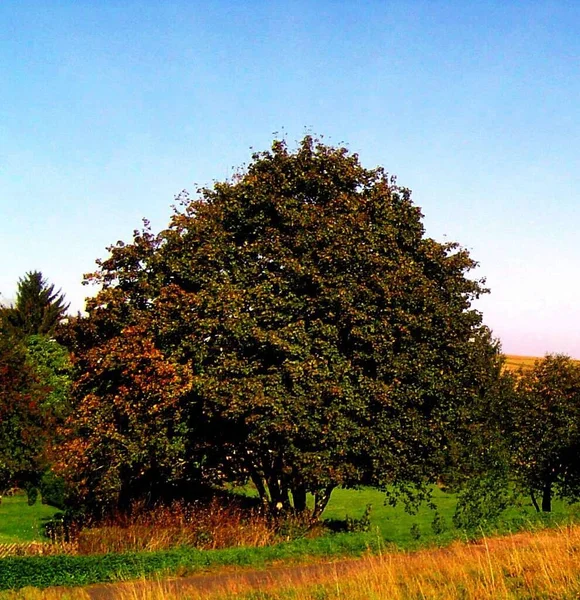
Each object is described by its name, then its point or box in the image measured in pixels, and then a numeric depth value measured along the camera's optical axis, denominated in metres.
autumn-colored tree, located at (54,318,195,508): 20.28
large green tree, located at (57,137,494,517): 19.52
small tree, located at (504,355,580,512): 32.03
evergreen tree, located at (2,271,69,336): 68.75
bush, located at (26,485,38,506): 40.14
